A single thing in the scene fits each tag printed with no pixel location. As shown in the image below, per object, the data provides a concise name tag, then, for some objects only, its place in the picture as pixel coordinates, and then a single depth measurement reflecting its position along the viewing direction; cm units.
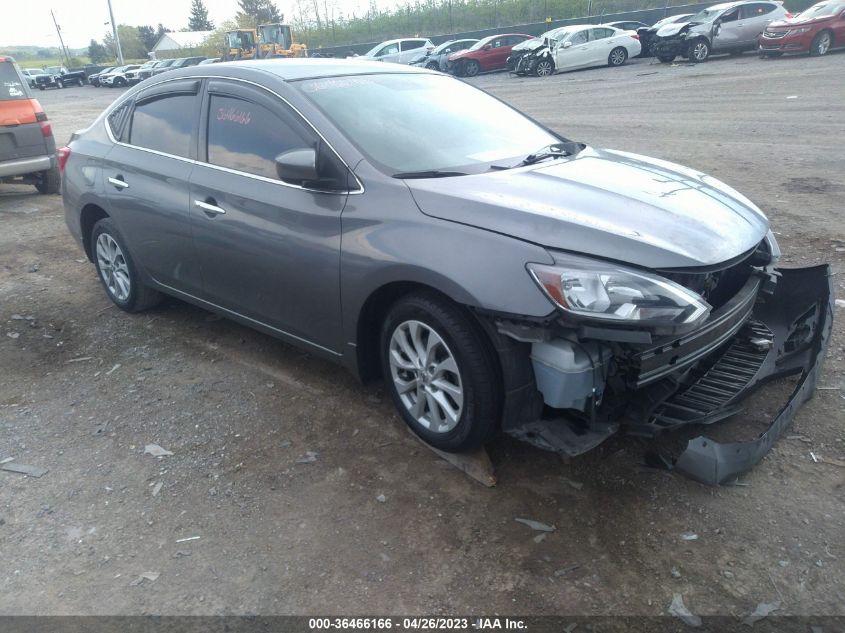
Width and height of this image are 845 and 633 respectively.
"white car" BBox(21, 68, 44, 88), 4928
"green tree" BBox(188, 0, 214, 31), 9469
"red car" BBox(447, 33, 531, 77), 2895
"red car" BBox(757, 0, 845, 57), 1952
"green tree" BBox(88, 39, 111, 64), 8150
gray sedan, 280
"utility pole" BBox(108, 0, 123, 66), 5512
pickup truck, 5038
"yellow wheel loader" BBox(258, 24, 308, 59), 3841
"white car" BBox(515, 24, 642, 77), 2461
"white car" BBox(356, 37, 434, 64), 3216
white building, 7506
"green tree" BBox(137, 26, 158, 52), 8300
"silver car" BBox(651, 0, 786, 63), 2184
